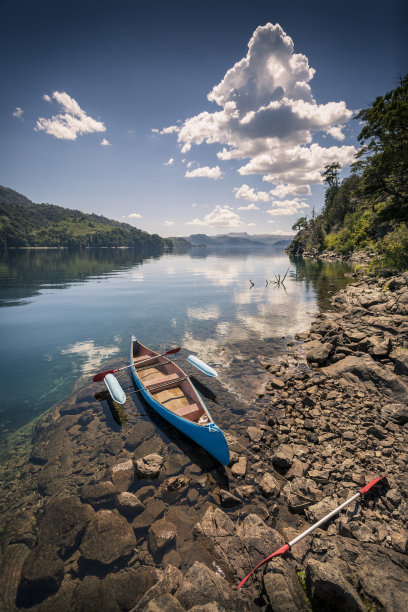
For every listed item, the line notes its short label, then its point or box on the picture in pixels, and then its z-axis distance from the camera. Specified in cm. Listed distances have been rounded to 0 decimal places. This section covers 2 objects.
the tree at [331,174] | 10476
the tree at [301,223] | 14575
